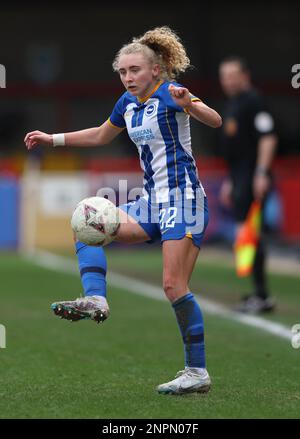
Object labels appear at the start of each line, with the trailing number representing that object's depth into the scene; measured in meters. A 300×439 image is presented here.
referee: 20.33
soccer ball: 12.27
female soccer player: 12.06
